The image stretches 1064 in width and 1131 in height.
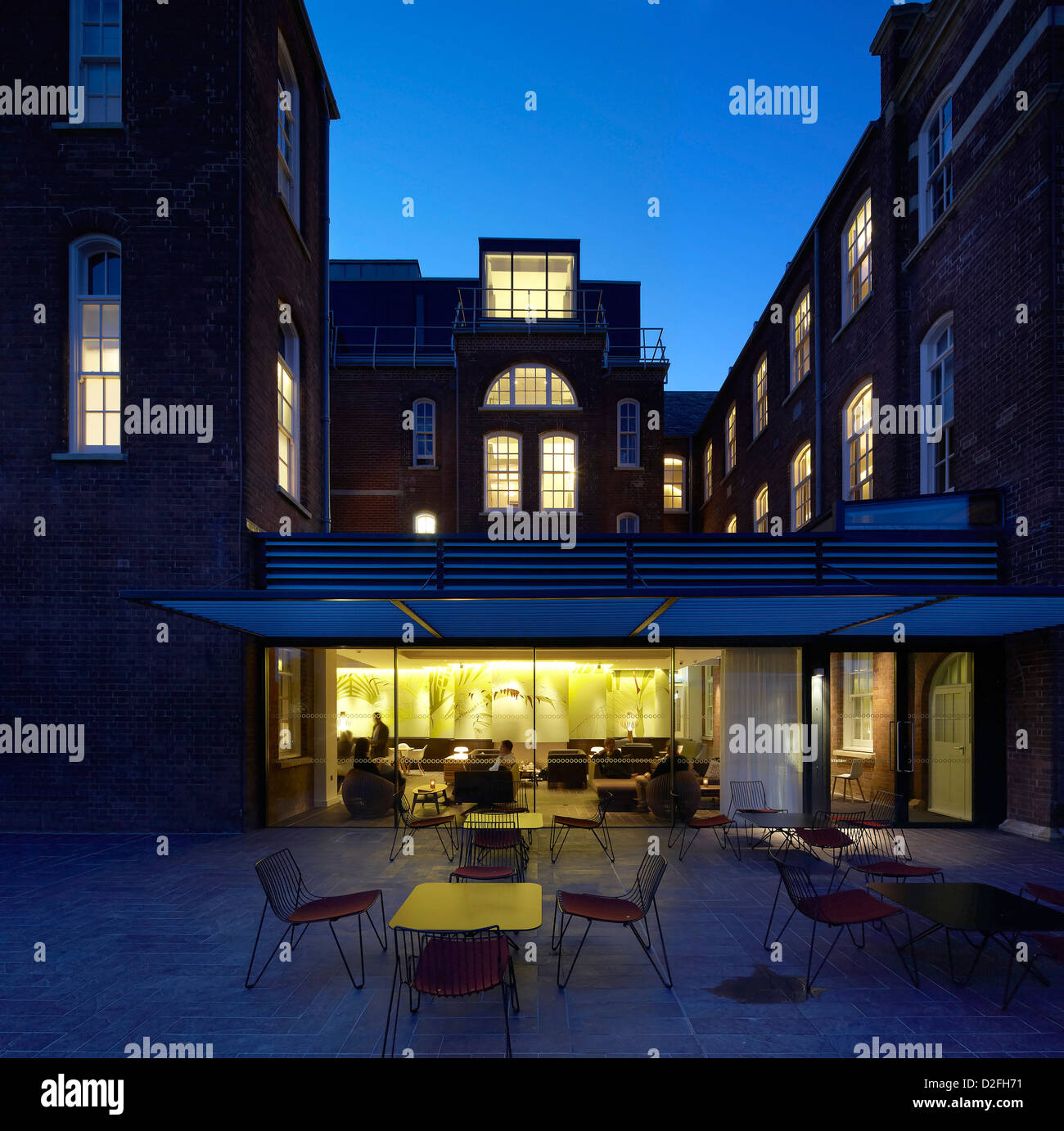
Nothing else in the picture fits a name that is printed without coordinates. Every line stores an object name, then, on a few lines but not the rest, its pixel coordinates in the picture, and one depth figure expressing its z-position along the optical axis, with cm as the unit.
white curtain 1170
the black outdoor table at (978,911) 510
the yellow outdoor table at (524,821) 805
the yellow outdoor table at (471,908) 492
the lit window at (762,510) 2131
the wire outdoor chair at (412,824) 895
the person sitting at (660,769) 1169
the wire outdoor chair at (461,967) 438
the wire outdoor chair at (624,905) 554
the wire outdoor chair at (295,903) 553
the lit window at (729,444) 2483
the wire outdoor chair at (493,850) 705
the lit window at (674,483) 2952
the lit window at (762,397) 2125
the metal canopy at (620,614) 748
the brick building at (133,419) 1054
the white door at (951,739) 1157
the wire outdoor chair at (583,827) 891
